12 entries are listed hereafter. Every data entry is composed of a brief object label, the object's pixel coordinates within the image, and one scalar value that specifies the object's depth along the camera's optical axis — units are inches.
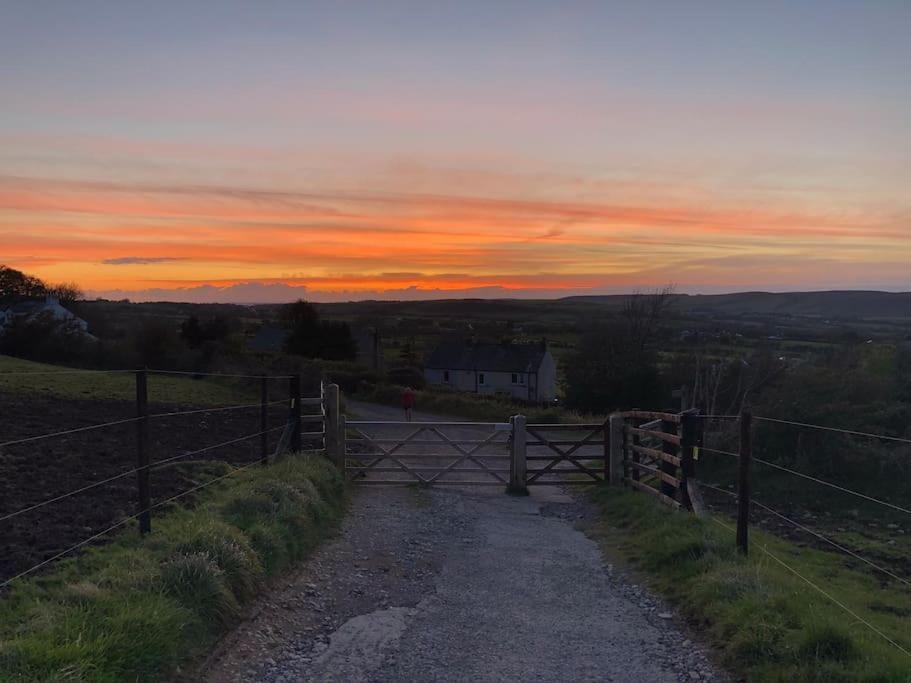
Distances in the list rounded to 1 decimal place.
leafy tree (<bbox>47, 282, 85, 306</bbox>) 2642.7
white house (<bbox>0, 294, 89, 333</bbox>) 2084.2
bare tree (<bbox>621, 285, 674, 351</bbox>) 1882.4
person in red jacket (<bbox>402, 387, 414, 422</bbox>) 1148.5
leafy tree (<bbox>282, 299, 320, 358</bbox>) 2517.2
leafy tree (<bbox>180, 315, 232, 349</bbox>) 2315.8
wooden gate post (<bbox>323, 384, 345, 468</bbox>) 564.7
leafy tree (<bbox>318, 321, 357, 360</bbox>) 2532.0
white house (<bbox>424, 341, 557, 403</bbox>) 2721.5
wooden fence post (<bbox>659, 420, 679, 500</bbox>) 440.1
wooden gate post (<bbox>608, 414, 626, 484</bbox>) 559.2
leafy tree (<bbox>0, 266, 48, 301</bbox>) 2669.8
